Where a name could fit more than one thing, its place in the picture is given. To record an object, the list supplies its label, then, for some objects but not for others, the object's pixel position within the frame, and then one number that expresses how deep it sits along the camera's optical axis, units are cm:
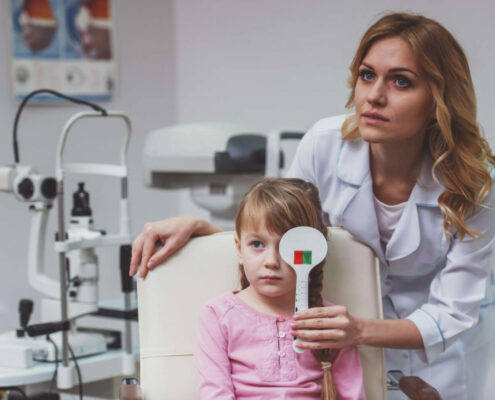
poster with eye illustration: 362
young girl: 197
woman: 202
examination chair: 208
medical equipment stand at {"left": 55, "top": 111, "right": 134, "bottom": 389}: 247
